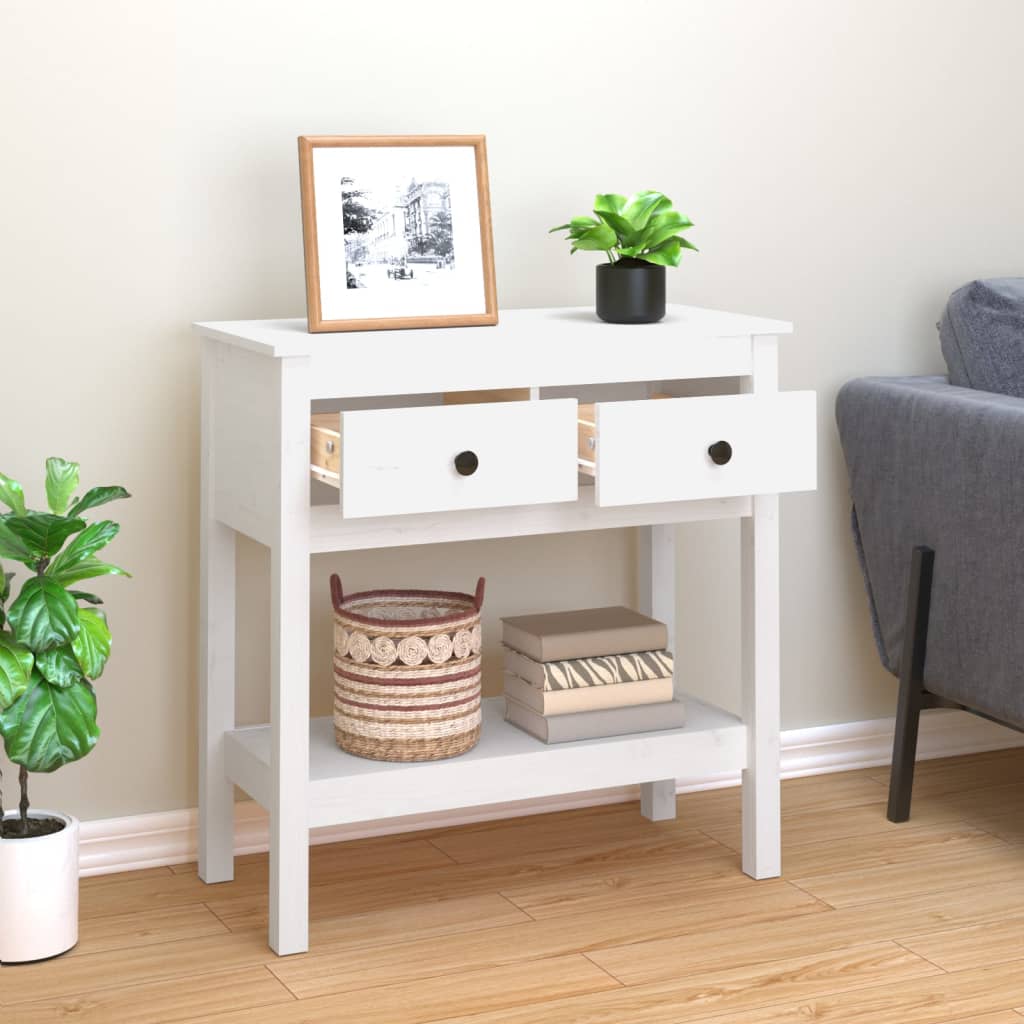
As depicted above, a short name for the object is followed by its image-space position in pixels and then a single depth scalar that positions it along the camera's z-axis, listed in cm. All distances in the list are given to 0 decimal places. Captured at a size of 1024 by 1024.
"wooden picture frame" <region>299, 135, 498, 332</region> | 204
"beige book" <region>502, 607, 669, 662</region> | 219
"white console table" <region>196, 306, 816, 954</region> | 190
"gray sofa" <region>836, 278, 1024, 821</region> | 224
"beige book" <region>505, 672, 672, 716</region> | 215
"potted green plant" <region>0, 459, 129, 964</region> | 180
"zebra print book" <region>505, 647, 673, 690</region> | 216
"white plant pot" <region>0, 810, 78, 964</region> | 190
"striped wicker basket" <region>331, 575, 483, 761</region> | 205
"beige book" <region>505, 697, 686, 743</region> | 214
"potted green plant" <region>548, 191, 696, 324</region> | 214
